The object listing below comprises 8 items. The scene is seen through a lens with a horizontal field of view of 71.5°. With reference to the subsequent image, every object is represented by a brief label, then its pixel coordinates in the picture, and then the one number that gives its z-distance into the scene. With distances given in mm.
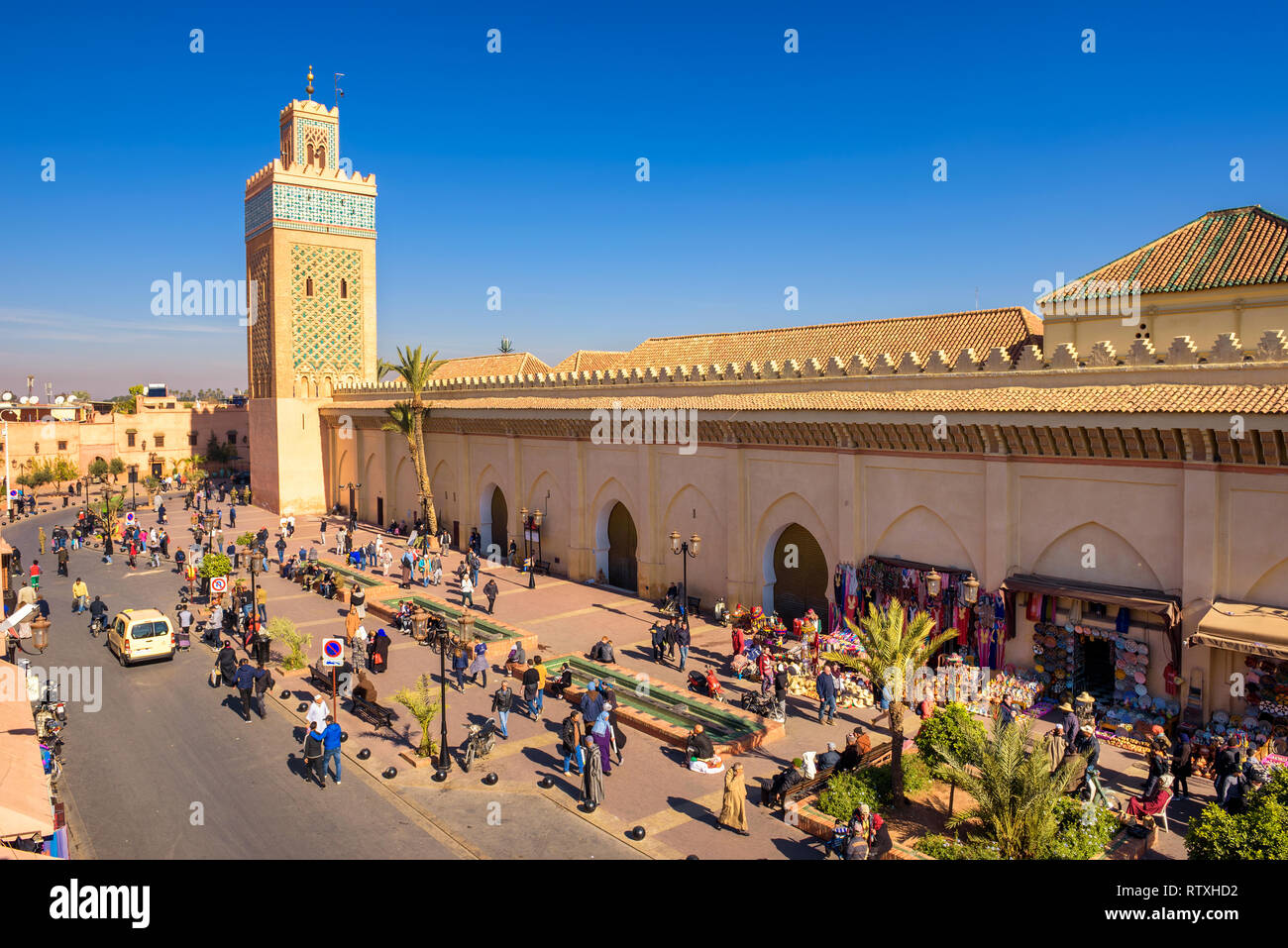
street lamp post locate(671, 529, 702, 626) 20547
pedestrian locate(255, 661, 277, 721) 15594
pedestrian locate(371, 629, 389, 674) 18188
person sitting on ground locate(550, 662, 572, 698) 16672
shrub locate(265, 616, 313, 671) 17797
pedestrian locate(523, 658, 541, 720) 15531
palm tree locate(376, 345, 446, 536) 33781
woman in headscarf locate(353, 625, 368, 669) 17516
